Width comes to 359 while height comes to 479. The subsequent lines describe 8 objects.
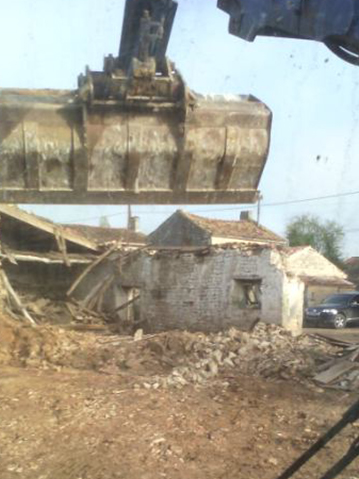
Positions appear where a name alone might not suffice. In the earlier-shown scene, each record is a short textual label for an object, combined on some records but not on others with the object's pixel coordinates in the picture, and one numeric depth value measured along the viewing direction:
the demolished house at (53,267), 21.31
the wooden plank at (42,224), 20.44
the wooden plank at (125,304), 22.64
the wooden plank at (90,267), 22.25
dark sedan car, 29.95
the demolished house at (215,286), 19.08
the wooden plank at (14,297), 19.32
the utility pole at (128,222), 39.49
